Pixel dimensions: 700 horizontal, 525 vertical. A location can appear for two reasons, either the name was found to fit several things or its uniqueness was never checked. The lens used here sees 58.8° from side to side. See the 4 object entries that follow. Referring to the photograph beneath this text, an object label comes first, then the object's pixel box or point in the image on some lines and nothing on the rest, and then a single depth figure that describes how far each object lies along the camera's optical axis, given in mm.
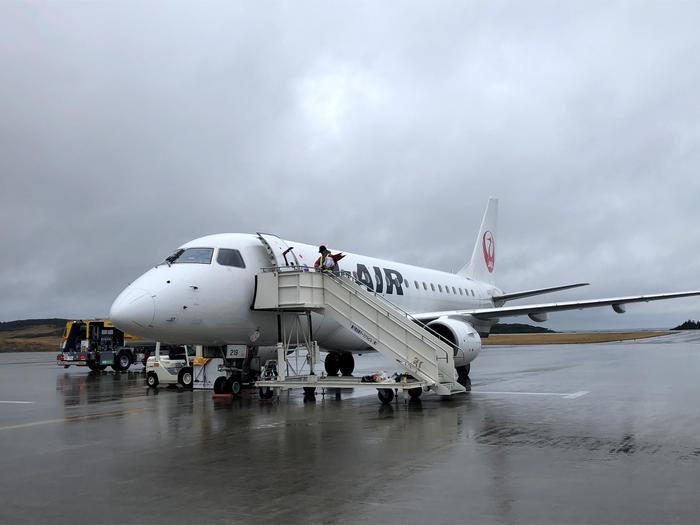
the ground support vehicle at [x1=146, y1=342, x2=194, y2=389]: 20641
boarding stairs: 14984
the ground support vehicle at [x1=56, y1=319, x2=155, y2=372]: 33562
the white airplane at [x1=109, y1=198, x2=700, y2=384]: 14328
